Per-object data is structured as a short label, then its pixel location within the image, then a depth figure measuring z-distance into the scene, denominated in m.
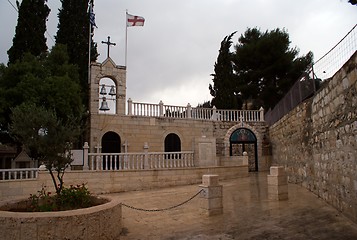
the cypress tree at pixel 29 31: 15.39
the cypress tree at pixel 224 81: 22.91
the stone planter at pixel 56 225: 4.34
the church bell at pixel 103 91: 16.65
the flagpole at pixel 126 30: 18.86
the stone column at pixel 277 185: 8.21
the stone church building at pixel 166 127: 16.19
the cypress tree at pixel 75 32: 18.08
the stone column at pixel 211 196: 6.75
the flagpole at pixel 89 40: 17.75
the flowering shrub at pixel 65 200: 5.36
